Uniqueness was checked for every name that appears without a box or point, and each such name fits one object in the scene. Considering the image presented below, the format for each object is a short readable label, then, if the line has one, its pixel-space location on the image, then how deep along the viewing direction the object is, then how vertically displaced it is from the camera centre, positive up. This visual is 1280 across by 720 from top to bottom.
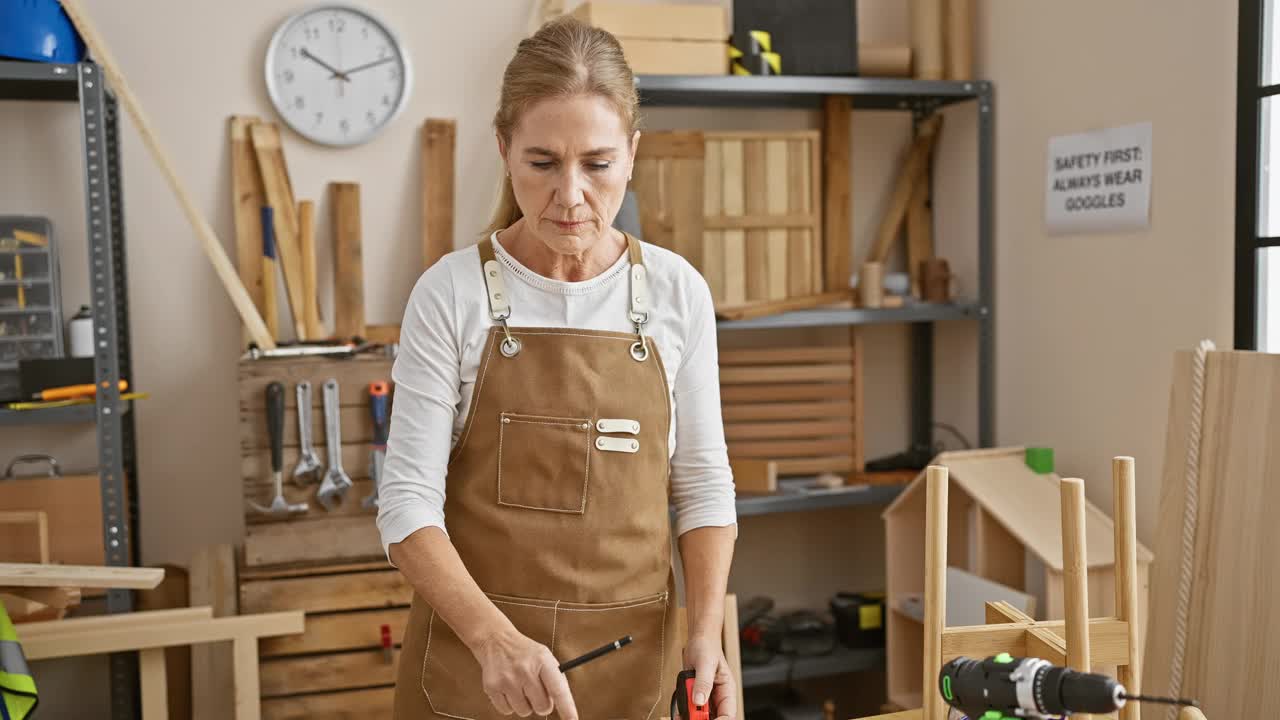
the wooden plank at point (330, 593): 2.72 -0.73
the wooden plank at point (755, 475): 3.14 -0.54
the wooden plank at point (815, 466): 3.36 -0.55
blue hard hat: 2.54 +0.57
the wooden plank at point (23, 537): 2.60 -0.56
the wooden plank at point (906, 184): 3.52 +0.27
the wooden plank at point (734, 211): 3.22 +0.18
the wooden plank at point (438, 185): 3.23 +0.27
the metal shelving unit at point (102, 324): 2.61 -0.09
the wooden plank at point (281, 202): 3.09 +0.22
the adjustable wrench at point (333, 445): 2.76 -0.38
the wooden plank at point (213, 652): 2.85 -0.91
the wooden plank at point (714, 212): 3.21 +0.18
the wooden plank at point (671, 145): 3.16 +0.36
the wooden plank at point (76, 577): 2.35 -0.60
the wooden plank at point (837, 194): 3.47 +0.24
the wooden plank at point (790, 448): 3.34 -0.50
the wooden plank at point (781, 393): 3.34 -0.34
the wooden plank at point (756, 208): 3.25 +0.19
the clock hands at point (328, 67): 3.13 +0.58
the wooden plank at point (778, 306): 3.14 -0.08
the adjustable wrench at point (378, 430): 2.77 -0.35
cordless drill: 0.98 -0.36
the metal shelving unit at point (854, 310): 3.09 +0.06
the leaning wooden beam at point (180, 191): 2.69 +0.23
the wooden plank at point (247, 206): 3.09 +0.21
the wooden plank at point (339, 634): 2.71 -0.82
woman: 1.51 -0.21
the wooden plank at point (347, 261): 3.16 +0.06
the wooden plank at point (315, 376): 2.75 -0.22
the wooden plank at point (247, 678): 2.62 -0.88
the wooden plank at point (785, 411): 3.33 -0.39
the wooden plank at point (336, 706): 2.71 -0.99
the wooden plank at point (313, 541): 2.78 -0.62
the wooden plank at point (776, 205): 3.26 +0.20
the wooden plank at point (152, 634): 2.47 -0.76
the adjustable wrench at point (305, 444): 2.75 -0.38
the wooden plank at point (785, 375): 3.32 -0.28
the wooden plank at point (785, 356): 3.37 -0.23
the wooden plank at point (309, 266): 3.10 +0.05
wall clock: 3.12 +0.56
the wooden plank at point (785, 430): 3.32 -0.44
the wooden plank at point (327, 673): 2.71 -0.91
